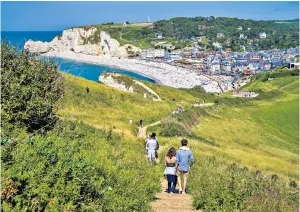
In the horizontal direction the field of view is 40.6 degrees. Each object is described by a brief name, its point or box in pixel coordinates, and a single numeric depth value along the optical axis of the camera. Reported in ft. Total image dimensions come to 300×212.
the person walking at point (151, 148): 58.39
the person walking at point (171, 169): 45.57
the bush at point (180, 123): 111.47
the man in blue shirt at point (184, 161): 44.98
